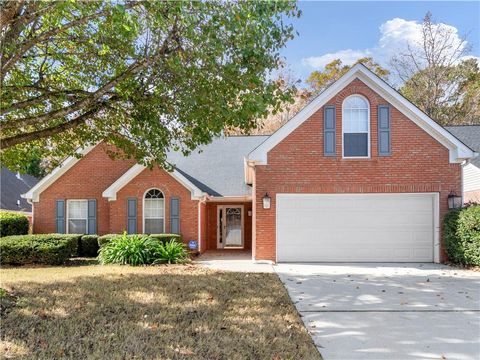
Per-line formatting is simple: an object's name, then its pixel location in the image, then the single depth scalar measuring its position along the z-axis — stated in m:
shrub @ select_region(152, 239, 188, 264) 12.98
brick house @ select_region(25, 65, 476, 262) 12.88
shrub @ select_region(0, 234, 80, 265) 12.62
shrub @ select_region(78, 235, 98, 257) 14.95
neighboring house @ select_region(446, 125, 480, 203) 18.29
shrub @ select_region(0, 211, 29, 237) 15.65
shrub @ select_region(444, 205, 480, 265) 11.34
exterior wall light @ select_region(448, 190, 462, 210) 12.72
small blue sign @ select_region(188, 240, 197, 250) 15.15
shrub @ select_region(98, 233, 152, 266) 12.66
